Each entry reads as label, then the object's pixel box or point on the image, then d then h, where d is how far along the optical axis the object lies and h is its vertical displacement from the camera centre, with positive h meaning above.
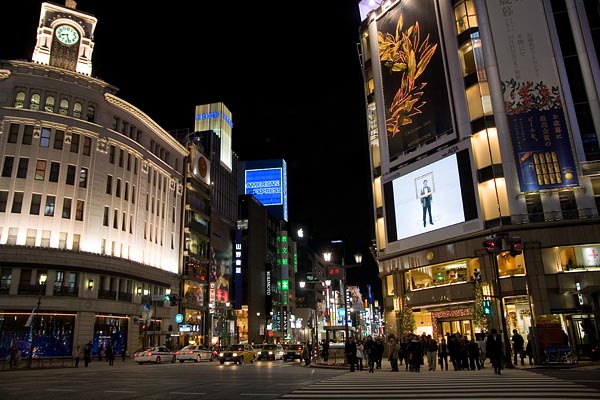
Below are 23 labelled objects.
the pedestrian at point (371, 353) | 23.80 -0.88
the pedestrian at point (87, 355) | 35.03 -0.72
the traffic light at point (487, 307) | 25.30 +1.25
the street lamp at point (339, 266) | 31.80 +4.63
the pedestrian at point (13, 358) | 33.47 -0.74
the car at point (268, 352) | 47.53 -1.37
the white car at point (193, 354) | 44.34 -1.16
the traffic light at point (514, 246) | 24.22 +4.22
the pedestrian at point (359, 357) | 27.16 -1.19
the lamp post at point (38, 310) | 42.74 +3.39
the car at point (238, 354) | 40.12 -1.22
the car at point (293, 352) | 47.81 -1.44
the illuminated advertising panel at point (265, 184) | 130.75 +42.10
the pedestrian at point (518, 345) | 25.97 -0.82
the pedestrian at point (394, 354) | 24.58 -1.01
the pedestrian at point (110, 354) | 37.66 -0.81
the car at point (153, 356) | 40.12 -1.09
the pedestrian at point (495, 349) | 19.57 -0.75
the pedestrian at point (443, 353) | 25.00 -1.08
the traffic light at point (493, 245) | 24.30 +4.32
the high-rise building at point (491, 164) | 37.41 +14.22
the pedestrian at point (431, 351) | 24.25 -0.91
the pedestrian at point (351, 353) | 26.39 -0.95
